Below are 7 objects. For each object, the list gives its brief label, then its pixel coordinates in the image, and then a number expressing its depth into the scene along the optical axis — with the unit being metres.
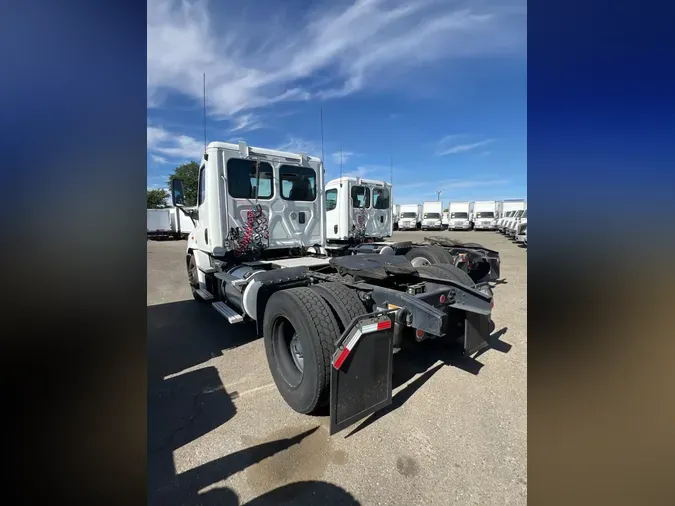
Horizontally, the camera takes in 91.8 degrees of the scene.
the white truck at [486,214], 32.44
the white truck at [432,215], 33.69
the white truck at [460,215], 32.97
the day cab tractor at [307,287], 2.80
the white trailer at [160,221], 27.52
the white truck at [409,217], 33.75
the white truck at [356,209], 8.87
